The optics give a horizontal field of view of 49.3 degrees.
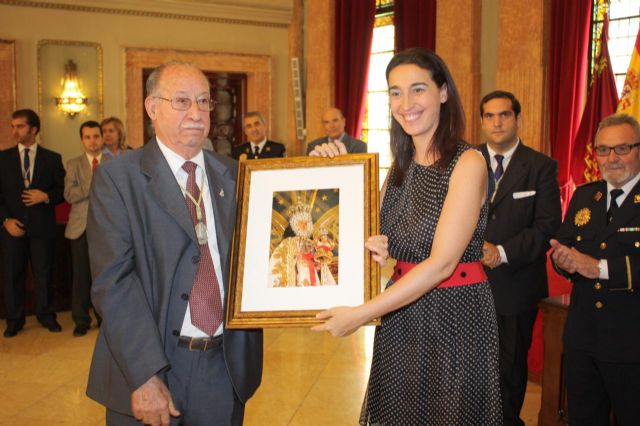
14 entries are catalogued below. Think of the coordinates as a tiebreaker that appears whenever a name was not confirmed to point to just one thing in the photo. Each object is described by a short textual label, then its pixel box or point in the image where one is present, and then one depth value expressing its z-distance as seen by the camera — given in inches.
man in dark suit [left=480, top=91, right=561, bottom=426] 141.9
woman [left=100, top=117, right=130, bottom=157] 269.7
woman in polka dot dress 81.5
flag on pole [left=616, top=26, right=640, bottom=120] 244.4
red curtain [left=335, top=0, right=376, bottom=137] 402.9
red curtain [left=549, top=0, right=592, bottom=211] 276.5
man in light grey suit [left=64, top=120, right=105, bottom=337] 246.4
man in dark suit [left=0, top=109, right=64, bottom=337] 243.0
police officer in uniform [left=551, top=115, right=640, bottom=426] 111.2
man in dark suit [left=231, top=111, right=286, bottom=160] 326.0
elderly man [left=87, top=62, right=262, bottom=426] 77.8
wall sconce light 401.7
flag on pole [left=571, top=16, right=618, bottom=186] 264.8
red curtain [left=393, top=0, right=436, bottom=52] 351.3
